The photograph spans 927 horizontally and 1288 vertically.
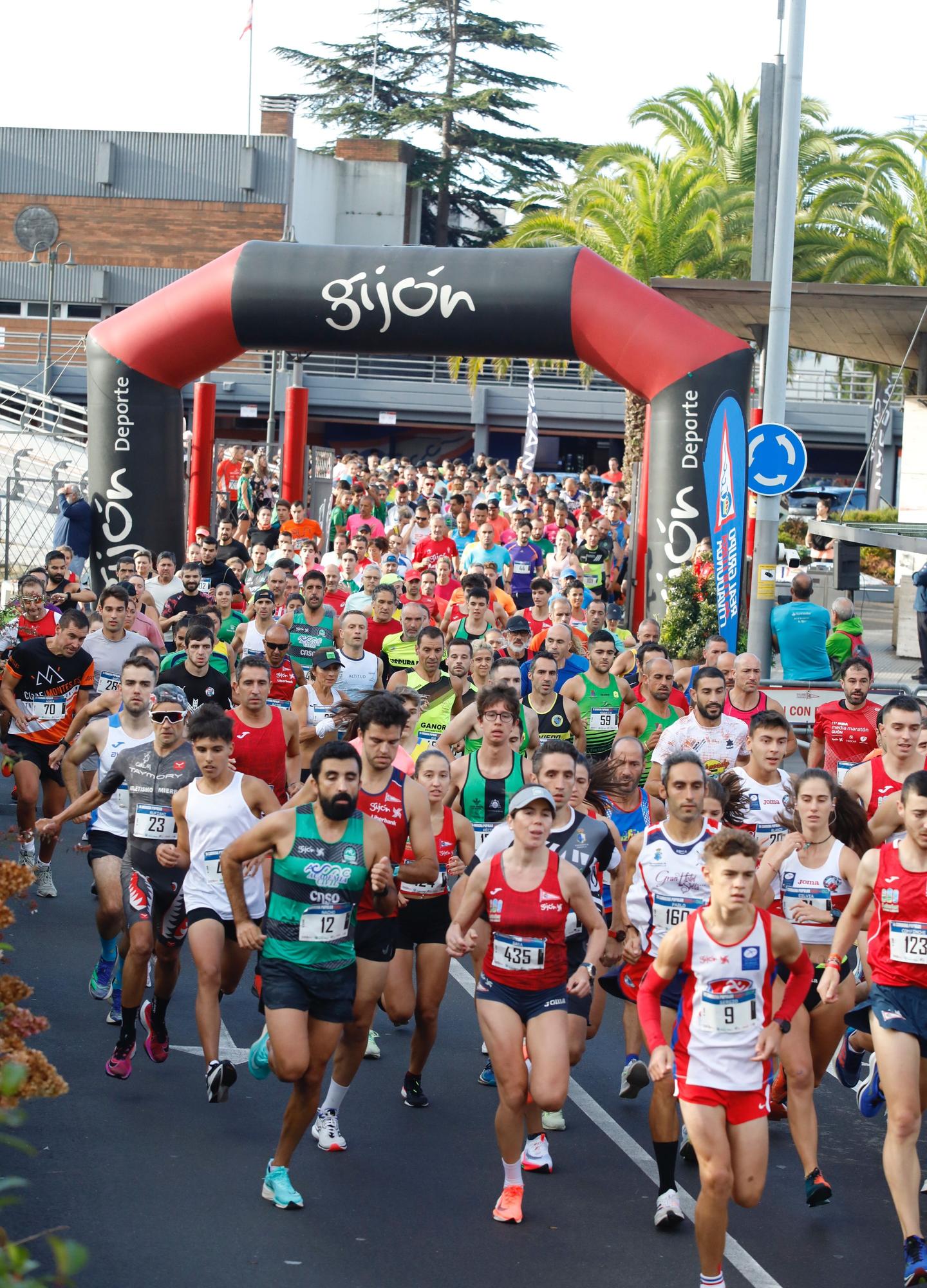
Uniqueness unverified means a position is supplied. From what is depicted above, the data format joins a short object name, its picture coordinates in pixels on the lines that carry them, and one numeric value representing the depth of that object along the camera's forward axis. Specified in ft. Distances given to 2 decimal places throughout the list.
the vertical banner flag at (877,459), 110.22
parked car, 118.21
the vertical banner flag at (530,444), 93.76
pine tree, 166.71
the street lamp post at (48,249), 148.20
